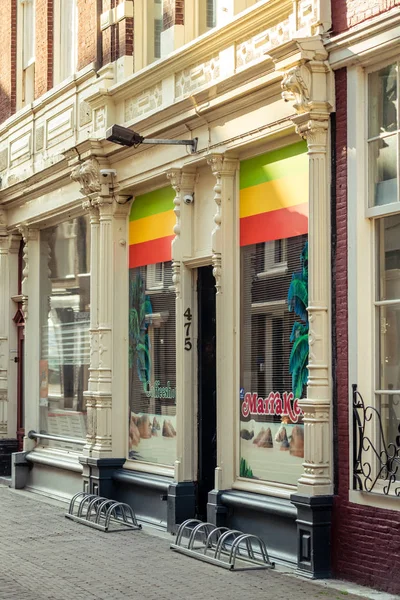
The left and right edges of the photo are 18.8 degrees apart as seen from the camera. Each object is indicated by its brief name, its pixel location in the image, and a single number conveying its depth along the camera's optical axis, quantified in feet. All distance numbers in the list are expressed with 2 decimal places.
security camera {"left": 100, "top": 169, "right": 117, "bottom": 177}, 53.57
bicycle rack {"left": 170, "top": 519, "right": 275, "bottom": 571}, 38.26
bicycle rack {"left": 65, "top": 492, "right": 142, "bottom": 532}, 47.88
